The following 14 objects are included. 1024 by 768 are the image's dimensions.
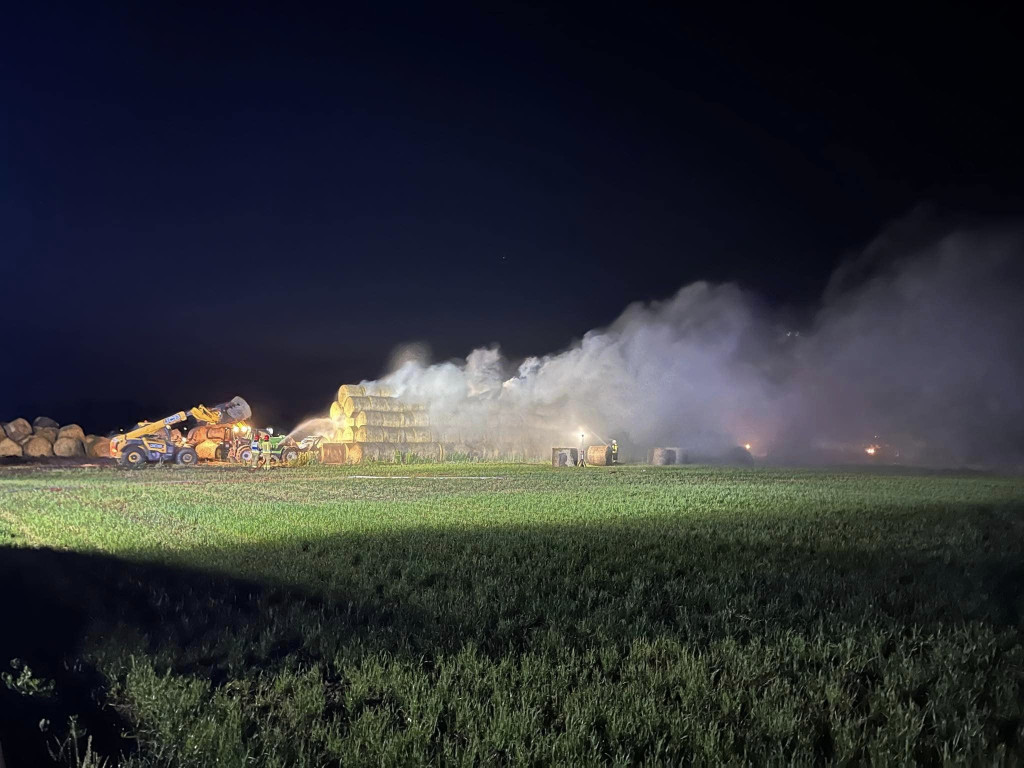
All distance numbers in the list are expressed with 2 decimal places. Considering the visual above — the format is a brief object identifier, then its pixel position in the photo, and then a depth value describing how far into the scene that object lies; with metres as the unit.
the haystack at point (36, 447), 49.84
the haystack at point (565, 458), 52.44
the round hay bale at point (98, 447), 51.69
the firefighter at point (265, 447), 47.26
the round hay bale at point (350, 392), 59.91
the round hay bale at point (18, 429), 49.59
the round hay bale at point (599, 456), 53.47
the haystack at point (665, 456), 57.34
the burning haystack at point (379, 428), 55.41
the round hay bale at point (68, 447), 51.16
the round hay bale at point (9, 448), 48.03
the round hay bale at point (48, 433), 50.81
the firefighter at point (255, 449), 47.22
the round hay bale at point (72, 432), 51.69
